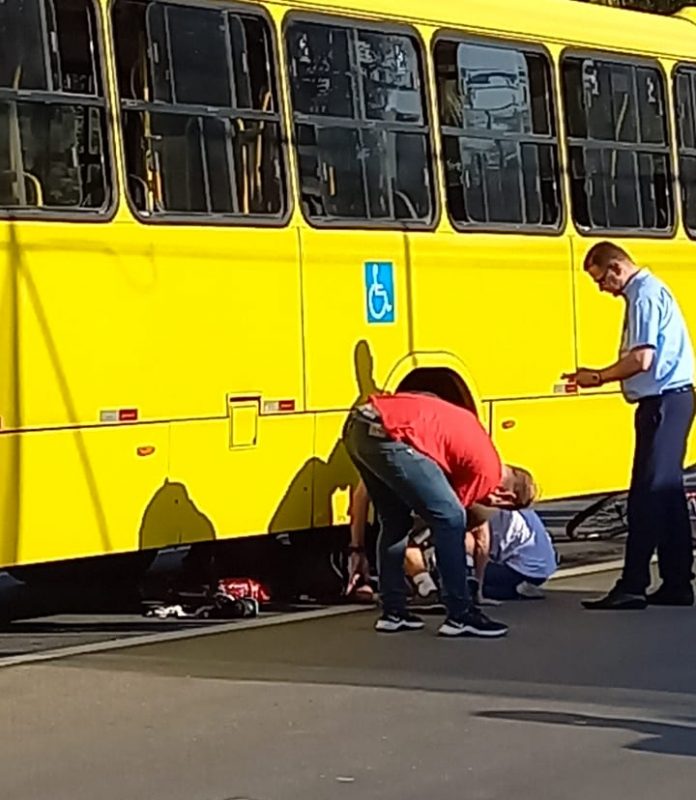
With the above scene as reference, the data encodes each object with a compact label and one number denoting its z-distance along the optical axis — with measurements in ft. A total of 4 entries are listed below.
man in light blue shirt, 38.60
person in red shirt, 35.70
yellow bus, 34.45
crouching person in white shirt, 40.73
